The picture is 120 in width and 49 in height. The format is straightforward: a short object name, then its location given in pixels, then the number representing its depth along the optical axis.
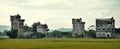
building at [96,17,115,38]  162.88
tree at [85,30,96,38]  166.38
